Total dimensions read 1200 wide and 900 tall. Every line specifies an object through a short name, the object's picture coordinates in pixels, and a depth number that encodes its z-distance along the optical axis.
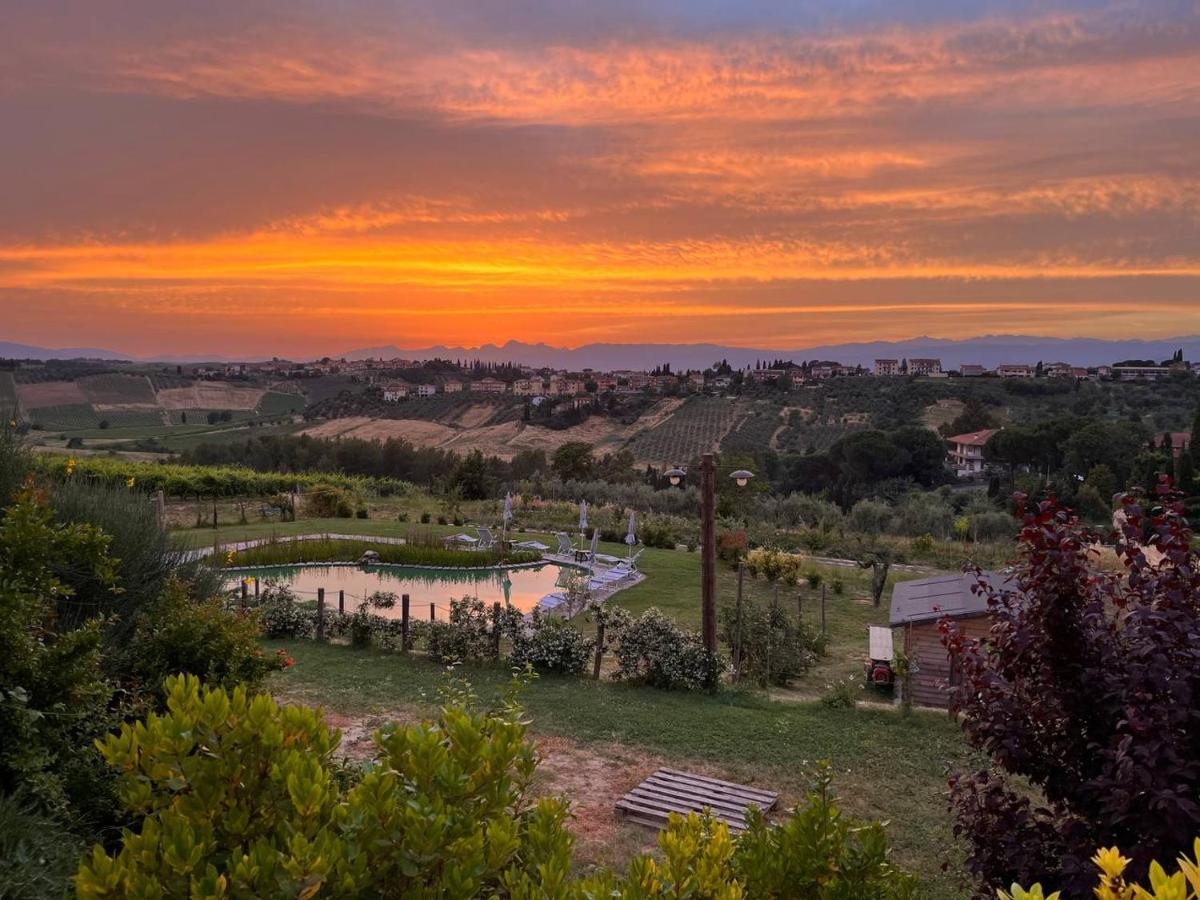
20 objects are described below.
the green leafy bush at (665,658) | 8.84
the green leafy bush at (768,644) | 9.70
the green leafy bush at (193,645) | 4.35
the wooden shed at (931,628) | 8.65
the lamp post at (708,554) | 9.05
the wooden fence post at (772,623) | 9.95
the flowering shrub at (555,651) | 9.23
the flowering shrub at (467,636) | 9.60
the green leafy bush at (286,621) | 10.53
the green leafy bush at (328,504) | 21.94
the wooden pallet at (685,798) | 5.52
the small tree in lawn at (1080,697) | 2.50
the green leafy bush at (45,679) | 2.97
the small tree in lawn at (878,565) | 14.38
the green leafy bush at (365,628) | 10.19
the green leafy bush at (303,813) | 1.47
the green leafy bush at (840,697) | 8.20
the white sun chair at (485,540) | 17.09
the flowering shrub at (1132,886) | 1.26
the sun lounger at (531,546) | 17.43
